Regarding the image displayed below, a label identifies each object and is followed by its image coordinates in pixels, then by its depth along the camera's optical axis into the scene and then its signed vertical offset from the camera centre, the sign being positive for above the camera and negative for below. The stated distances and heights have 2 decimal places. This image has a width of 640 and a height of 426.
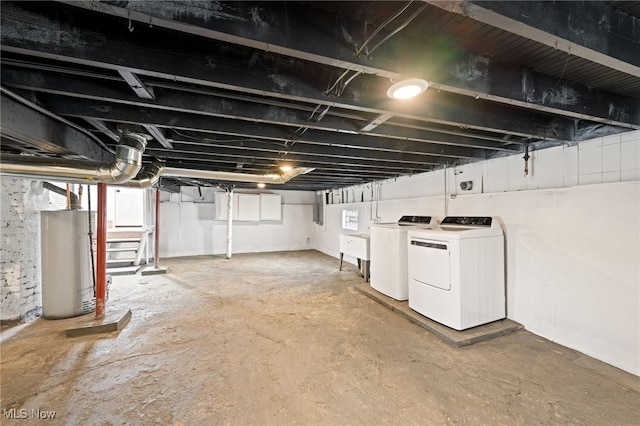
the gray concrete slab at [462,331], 2.51 -1.26
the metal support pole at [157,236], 5.28 -0.50
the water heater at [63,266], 2.99 -0.63
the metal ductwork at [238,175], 3.74 +0.58
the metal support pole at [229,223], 6.87 -0.31
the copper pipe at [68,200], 3.47 +0.17
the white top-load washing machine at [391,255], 3.50 -0.64
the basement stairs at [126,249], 5.66 -0.84
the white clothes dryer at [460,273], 2.62 -0.68
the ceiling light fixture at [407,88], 1.27 +0.63
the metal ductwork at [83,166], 2.07 +0.39
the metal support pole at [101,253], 2.93 -0.47
